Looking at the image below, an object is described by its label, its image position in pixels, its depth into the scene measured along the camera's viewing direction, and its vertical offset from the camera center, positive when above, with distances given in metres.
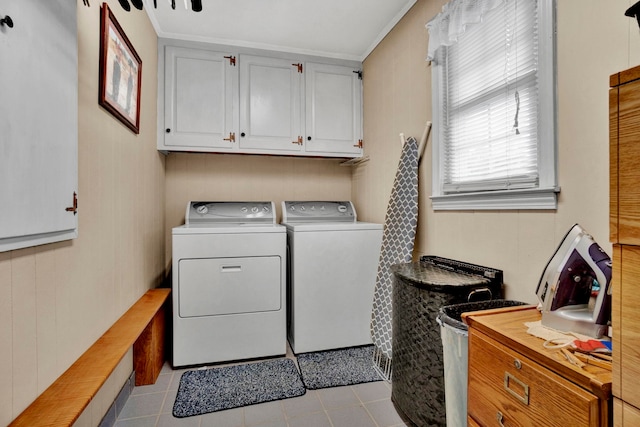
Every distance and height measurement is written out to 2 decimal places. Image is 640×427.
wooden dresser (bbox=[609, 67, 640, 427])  0.61 -0.05
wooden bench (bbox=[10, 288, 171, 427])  0.96 -0.60
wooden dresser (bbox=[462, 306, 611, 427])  0.69 -0.43
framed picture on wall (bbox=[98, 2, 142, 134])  1.49 +0.77
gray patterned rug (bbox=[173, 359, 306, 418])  1.84 -1.12
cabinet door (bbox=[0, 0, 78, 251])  0.87 +0.30
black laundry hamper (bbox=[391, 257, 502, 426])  1.41 -0.55
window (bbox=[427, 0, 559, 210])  1.28 +0.54
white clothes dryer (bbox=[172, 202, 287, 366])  2.24 -0.59
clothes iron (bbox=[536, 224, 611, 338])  0.89 -0.23
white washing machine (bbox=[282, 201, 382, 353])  2.44 -0.55
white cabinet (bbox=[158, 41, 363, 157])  2.65 +1.00
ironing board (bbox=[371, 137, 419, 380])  2.11 -0.19
